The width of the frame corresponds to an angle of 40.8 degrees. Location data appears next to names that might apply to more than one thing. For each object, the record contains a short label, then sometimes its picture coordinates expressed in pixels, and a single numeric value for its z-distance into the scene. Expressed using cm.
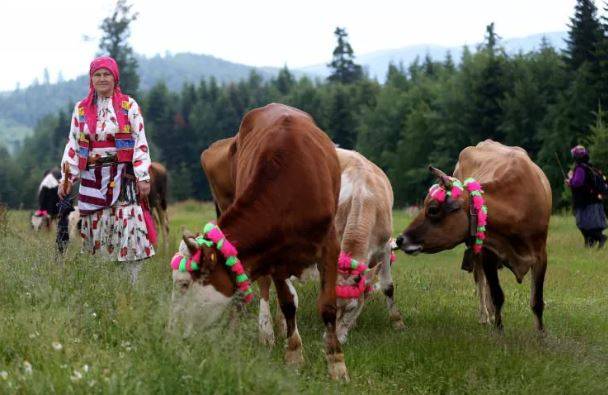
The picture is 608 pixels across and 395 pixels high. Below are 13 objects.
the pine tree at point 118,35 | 7549
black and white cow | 1900
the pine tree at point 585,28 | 4788
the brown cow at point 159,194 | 1747
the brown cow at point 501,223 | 743
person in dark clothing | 1633
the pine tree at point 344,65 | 10069
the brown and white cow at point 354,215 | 714
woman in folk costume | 707
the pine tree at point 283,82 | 10958
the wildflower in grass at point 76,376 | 385
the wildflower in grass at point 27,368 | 401
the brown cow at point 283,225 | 537
